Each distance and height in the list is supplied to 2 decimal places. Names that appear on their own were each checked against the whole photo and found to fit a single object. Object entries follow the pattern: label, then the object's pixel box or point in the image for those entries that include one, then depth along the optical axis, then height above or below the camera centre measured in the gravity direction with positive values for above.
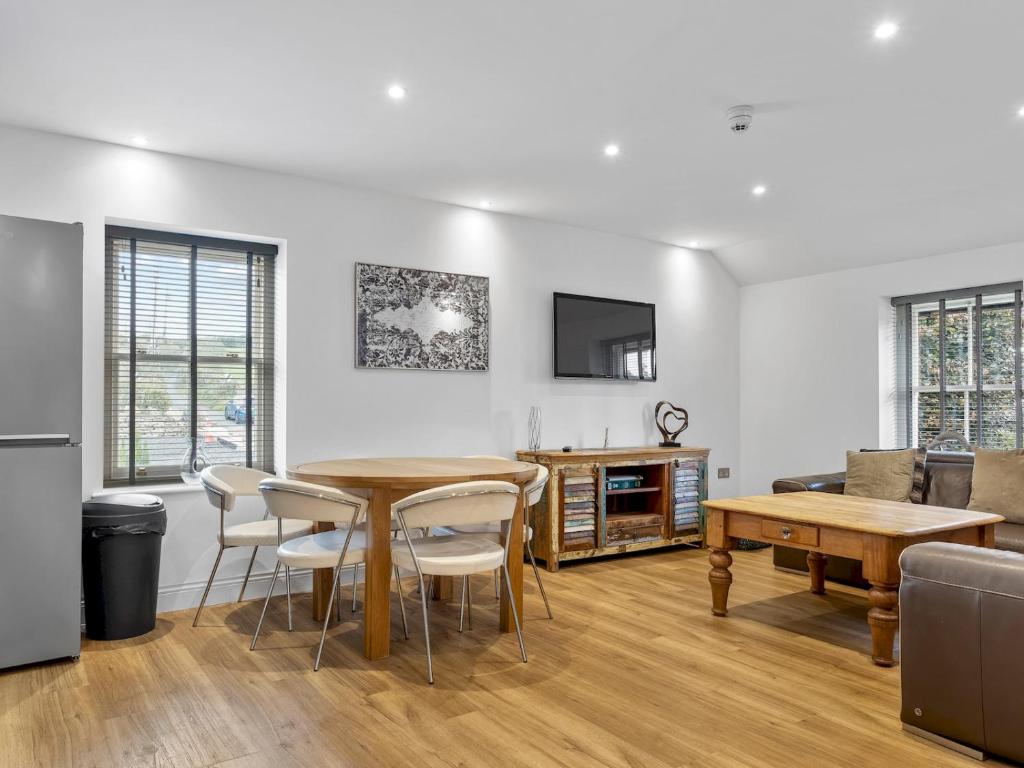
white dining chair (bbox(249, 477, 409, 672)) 3.14 -0.54
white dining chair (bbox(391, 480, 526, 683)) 3.02 -0.54
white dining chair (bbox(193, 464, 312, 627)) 3.68 -0.60
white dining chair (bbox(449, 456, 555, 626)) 3.74 -0.57
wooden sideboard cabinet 5.12 -0.87
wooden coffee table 3.17 -0.69
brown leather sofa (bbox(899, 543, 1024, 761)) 2.20 -0.83
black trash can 3.54 -0.88
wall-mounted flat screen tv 5.75 +0.40
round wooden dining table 3.26 -0.47
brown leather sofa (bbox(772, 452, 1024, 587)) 4.66 -0.67
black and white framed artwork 4.84 +0.48
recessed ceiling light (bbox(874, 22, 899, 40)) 2.72 +1.35
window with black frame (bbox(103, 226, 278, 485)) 4.23 +0.20
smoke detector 3.52 +1.33
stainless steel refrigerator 3.11 -0.23
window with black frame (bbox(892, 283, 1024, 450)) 5.39 +0.16
